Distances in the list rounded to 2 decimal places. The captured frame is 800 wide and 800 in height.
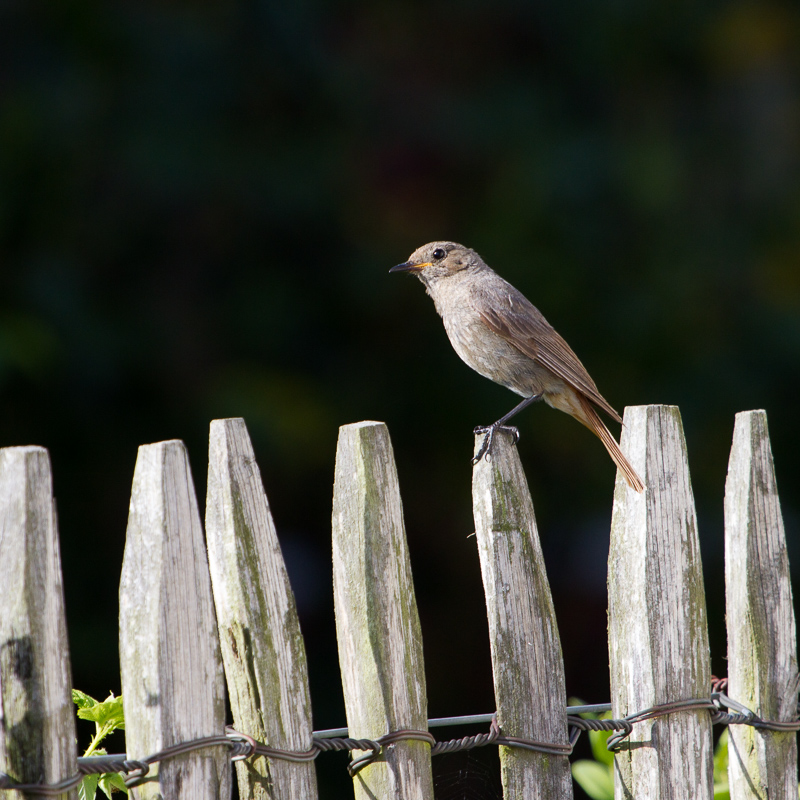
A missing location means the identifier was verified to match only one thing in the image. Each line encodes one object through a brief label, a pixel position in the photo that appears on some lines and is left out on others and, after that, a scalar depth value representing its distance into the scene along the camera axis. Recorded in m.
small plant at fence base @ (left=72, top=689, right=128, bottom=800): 3.74
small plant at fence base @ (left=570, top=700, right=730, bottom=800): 4.84
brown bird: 8.05
